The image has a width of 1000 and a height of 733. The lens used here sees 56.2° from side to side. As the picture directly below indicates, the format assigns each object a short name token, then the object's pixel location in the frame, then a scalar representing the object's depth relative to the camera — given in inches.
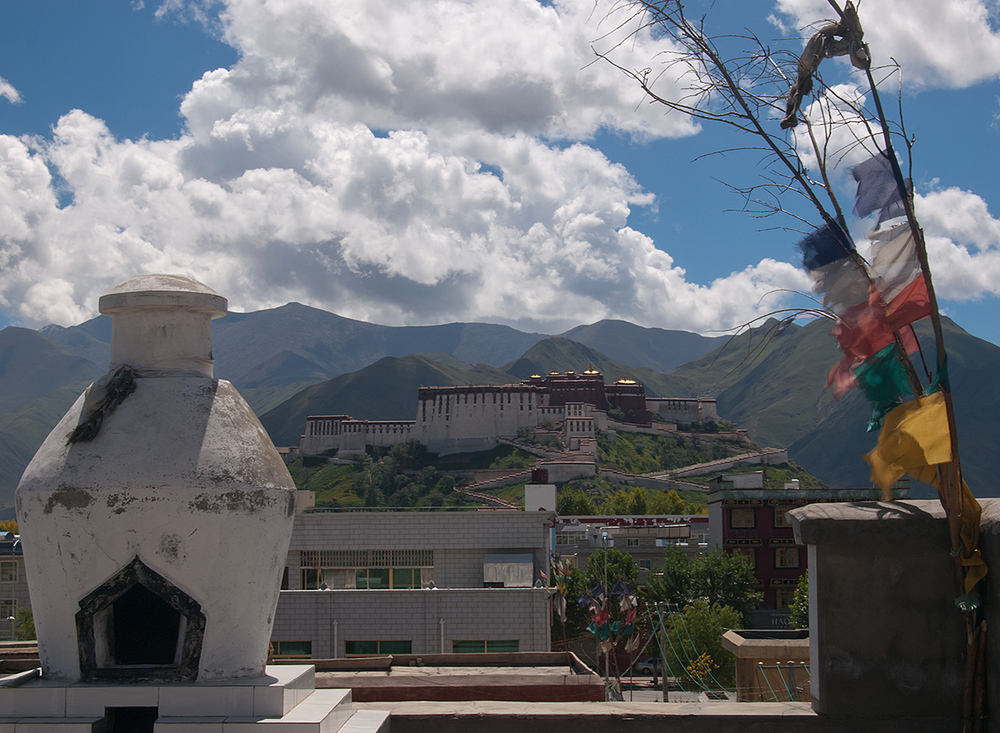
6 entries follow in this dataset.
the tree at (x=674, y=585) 1547.7
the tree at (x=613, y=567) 1608.1
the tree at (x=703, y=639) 1182.3
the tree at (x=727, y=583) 1541.6
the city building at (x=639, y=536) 2071.9
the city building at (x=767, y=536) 1701.5
